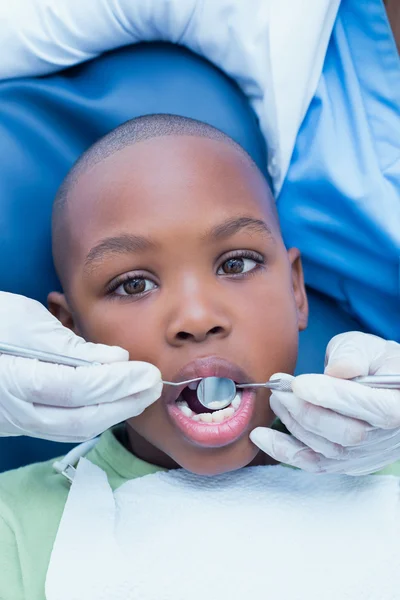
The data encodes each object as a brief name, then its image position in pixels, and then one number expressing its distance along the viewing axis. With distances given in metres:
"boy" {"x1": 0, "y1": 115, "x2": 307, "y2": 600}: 0.42
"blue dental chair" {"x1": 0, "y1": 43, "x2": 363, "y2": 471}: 0.52
